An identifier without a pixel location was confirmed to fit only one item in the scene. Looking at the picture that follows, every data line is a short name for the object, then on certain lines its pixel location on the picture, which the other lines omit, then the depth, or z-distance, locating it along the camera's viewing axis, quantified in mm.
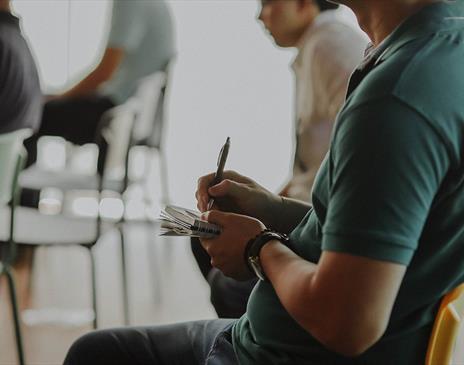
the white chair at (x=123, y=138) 4898
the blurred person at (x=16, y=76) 3889
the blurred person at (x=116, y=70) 6148
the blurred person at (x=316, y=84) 3204
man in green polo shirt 1580
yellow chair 1748
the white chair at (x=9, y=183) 3268
